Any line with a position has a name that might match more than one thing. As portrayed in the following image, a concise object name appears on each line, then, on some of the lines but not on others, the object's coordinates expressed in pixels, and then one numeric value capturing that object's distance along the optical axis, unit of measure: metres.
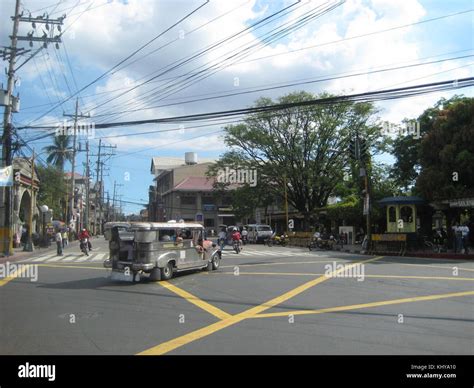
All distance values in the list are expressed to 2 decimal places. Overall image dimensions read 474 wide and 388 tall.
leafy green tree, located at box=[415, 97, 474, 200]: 27.16
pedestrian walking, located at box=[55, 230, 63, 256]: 29.17
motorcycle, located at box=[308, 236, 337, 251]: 34.88
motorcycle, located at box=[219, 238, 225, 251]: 36.41
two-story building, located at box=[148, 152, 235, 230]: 72.81
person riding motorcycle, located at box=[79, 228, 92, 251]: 29.05
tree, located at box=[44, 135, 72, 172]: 63.09
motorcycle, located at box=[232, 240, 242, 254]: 30.64
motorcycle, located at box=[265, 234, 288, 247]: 43.38
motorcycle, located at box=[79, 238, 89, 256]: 28.84
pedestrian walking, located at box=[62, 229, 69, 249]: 43.99
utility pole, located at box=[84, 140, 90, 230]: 62.76
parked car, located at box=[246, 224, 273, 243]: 47.53
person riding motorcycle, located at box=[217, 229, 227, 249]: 36.54
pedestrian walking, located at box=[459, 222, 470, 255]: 25.72
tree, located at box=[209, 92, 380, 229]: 47.25
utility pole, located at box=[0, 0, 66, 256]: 26.67
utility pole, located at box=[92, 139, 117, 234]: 75.50
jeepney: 15.42
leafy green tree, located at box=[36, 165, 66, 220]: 58.84
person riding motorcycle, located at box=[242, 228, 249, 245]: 46.01
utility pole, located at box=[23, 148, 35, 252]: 32.44
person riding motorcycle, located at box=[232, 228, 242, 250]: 30.81
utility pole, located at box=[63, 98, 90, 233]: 49.48
